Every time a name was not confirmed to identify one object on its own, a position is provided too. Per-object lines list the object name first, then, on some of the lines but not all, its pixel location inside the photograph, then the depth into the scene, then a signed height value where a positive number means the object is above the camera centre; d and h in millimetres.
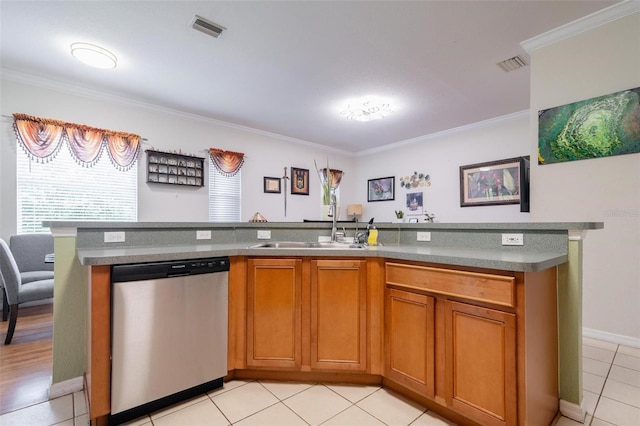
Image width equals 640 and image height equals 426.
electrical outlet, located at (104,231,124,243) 1908 -146
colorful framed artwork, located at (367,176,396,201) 6238 +611
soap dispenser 2271 -174
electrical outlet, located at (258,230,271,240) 2496 -172
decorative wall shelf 4168 +733
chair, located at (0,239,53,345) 2488 -669
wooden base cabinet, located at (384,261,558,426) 1284 -649
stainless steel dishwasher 1484 -671
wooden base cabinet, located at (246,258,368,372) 1850 -659
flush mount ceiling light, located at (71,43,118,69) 2732 +1618
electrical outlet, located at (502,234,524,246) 1734 -152
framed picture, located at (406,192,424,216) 5711 +236
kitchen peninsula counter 1355 -281
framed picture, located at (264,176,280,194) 5488 +611
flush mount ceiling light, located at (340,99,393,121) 4023 +1552
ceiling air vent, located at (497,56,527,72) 2993 +1656
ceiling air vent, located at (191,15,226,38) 2419 +1679
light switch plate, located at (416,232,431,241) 2167 -161
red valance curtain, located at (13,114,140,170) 3303 +961
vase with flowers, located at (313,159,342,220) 2627 +138
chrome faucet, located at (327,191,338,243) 2436 +14
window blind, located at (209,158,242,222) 4816 +355
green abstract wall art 2258 +745
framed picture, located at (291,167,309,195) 5875 +730
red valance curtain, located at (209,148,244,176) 4766 +960
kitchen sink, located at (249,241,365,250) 2297 -241
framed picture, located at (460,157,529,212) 4484 +543
